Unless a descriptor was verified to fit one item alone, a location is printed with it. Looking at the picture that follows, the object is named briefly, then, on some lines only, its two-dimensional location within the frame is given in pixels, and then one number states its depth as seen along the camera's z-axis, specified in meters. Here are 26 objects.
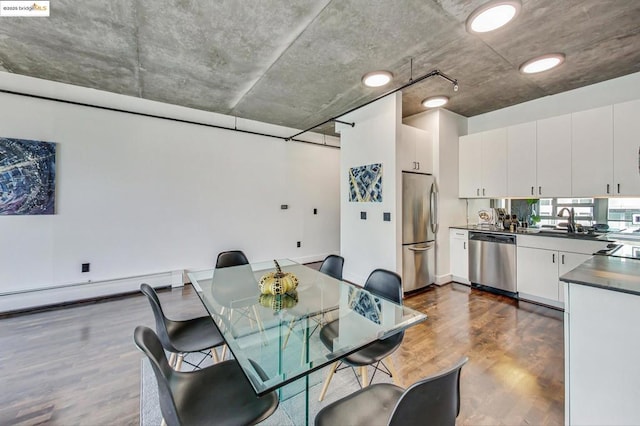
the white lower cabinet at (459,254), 4.15
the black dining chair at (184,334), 1.58
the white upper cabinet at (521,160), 3.70
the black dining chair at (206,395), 0.96
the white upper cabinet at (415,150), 3.78
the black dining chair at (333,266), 2.56
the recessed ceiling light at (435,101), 3.67
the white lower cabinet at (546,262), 3.06
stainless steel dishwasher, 3.62
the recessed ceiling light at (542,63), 2.65
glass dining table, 1.20
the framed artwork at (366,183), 3.83
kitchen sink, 2.99
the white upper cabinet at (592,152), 3.09
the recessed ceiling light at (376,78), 2.97
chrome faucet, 3.40
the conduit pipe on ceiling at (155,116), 3.21
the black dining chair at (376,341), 1.51
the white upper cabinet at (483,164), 4.00
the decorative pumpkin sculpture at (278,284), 1.98
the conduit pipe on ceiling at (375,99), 2.73
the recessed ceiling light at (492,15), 1.91
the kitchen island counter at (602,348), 1.28
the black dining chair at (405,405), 0.79
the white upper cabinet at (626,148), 2.89
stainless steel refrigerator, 3.77
